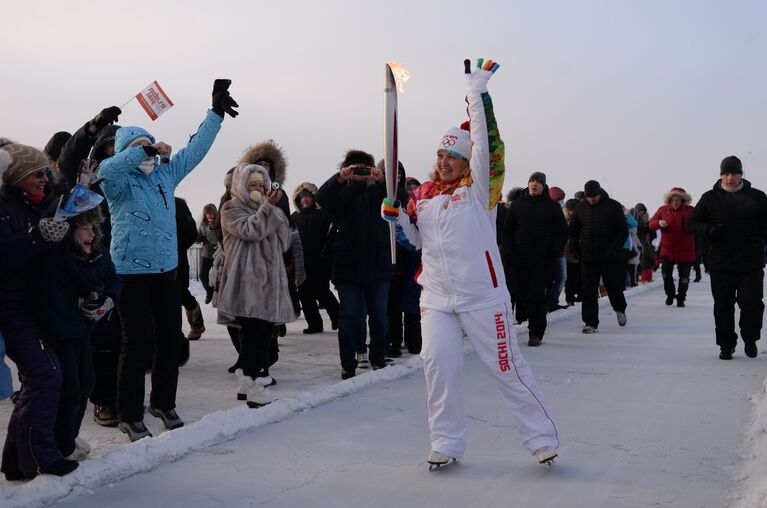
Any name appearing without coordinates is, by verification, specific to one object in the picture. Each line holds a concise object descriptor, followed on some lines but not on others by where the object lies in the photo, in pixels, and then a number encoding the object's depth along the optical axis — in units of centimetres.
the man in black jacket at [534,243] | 973
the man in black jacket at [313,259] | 1015
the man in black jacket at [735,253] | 849
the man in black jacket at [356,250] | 724
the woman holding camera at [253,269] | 636
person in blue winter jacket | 508
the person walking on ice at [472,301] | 445
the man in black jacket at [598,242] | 1133
